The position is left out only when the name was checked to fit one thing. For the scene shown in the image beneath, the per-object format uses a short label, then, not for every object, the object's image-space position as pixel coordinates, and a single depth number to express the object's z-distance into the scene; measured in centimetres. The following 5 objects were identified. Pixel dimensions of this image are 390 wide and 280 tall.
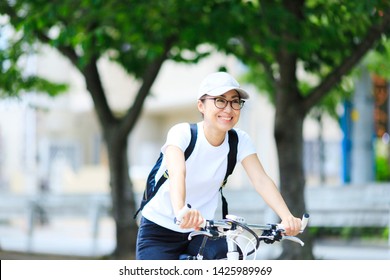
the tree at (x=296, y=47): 1752
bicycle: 710
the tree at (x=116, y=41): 1830
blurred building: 5181
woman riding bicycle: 751
